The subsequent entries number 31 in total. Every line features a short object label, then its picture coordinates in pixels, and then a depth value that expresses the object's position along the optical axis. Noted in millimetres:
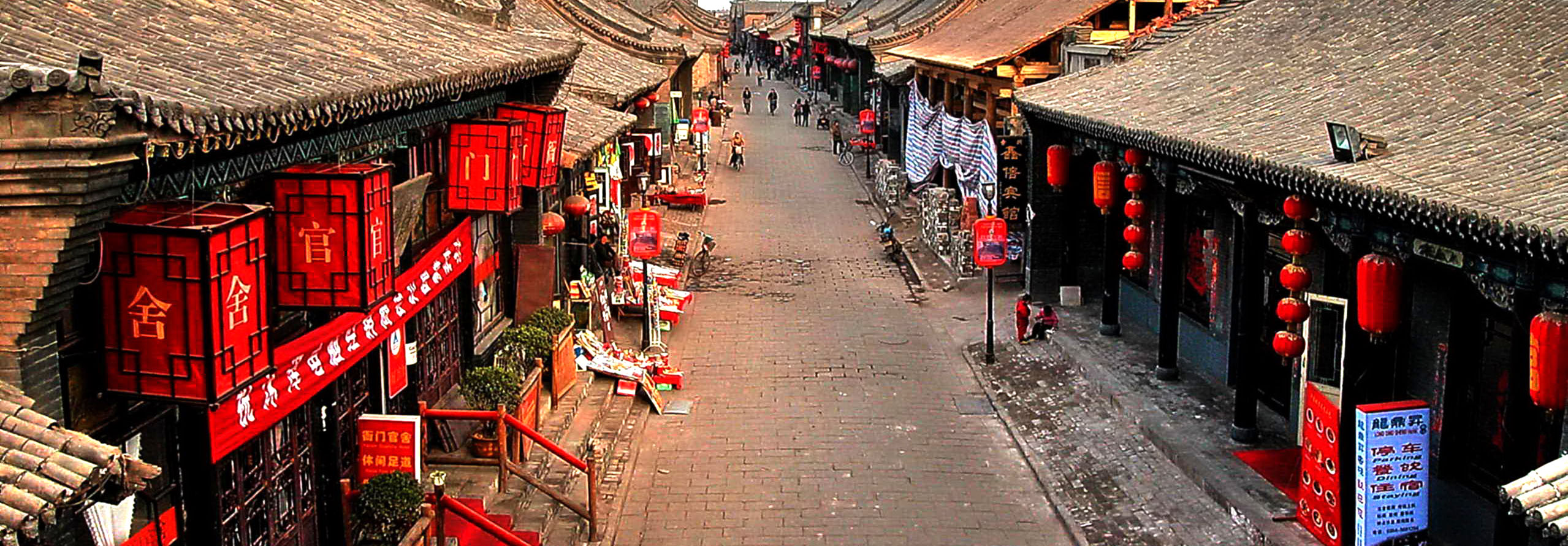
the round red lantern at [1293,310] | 12930
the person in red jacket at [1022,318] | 20844
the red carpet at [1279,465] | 13891
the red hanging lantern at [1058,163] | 20625
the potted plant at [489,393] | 13523
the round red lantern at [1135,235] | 18344
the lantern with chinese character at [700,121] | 42250
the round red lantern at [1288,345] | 13055
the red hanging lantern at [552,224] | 17391
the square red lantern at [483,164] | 13664
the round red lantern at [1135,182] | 17578
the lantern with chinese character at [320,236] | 9359
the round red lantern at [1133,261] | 18328
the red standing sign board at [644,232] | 21438
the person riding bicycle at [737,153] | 46781
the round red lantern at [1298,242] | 12570
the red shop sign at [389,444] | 11398
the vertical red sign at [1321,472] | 11969
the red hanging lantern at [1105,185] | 18922
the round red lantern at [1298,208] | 12188
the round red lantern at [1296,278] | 12812
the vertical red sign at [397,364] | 12180
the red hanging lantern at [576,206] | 19719
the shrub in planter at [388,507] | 10711
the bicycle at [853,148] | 45250
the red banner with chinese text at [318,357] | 8805
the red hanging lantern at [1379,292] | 11094
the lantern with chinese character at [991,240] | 20500
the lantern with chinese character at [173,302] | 7352
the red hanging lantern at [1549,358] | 8891
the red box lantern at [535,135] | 14375
